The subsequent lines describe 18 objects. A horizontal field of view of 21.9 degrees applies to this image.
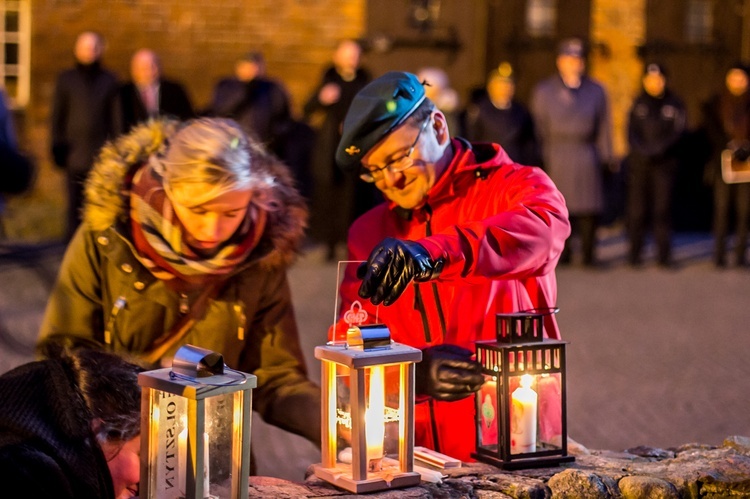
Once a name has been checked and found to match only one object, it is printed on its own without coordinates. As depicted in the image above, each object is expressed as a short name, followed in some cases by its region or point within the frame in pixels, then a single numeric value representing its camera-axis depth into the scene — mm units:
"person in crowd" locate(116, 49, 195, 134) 15651
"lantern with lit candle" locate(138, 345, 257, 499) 4010
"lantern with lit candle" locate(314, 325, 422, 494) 4439
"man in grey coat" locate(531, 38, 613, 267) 16749
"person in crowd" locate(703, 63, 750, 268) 17309
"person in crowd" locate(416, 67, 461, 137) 16622
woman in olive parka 5456
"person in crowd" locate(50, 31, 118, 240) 16223
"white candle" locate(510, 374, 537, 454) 4939
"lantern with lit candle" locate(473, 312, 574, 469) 4910
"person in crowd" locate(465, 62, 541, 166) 16703
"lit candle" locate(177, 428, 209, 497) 4061
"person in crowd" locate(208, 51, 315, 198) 17297
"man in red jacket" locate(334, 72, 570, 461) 4930
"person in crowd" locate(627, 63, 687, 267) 17377
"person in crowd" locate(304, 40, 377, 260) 16977
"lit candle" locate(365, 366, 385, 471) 4493
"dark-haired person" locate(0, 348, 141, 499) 3867
